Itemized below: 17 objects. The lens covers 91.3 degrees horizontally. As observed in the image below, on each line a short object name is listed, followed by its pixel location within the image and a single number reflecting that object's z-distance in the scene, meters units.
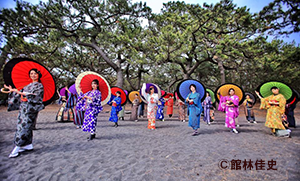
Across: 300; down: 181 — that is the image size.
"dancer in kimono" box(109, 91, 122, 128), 7.25
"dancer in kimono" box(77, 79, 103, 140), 4.52
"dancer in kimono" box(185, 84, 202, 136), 5.36
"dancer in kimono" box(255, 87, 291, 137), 4.95
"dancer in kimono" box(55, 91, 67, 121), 7.29
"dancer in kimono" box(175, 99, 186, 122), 9.54
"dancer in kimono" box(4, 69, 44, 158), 3.17
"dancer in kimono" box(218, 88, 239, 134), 5.76
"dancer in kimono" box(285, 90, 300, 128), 6.60
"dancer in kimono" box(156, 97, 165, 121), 9.75
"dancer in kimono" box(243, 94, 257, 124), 8.93
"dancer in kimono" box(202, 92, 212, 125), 8.20
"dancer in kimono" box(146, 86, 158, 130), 6.66
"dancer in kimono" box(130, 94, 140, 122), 9.07
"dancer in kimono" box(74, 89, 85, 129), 6.10
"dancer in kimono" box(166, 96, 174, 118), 11.51
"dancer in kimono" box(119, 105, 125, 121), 9.66
